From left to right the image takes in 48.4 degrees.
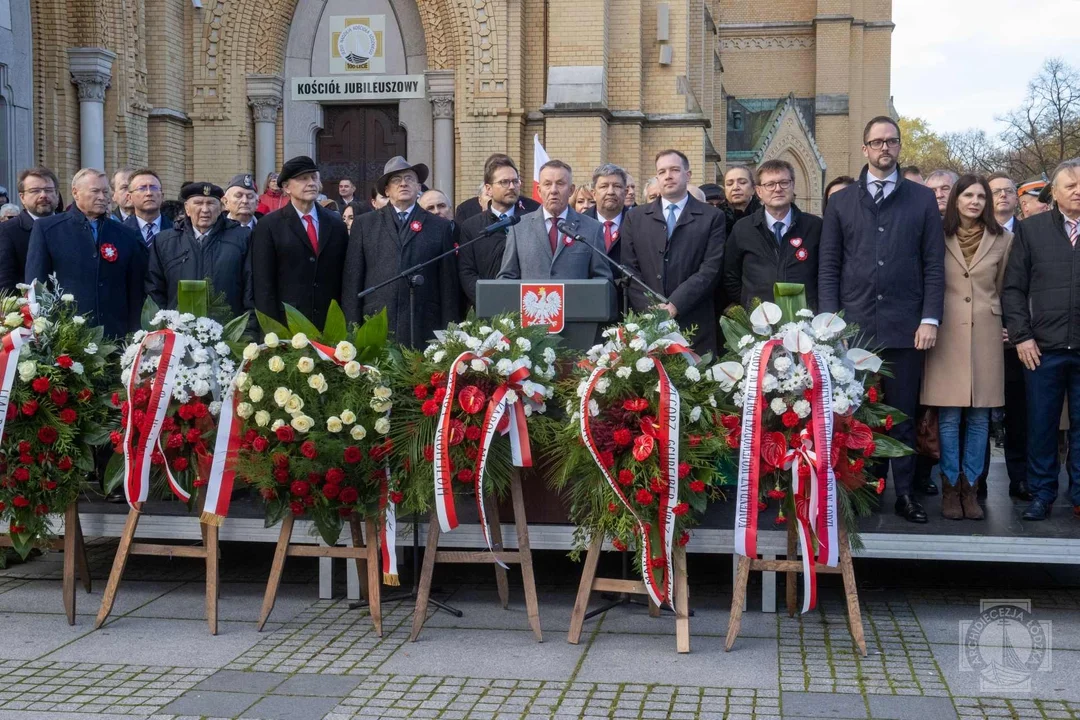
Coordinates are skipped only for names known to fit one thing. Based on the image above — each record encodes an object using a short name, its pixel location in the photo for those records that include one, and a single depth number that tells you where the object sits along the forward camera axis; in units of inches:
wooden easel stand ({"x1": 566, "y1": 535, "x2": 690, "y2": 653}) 219.8
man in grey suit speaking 293.4
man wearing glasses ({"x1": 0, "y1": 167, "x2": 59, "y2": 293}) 319.0
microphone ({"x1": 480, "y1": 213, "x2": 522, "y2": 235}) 250.6
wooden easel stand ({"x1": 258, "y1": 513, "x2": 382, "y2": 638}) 232.8
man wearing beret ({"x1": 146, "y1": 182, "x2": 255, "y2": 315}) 314.2
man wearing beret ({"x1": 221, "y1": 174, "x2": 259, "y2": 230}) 352.8
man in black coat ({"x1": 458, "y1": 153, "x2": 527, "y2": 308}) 321.1
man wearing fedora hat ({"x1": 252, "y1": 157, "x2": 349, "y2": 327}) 306.3
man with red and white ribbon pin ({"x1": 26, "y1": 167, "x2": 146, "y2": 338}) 305.1
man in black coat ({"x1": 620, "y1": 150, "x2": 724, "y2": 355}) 295.7
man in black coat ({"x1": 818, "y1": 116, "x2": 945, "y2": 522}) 260.1
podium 252.5
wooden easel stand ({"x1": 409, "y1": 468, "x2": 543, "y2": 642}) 228.4
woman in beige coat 264.1
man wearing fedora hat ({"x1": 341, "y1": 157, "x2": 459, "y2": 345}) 310.5
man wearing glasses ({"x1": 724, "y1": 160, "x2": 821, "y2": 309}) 276.7
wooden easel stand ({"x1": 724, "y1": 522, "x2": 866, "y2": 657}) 219.1
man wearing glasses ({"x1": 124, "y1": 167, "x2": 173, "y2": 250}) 336.8
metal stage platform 239.3
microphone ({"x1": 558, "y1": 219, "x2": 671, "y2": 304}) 243.4
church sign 757.3
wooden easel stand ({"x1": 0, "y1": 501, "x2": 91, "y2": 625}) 241.6
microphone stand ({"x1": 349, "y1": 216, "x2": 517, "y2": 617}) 248.4
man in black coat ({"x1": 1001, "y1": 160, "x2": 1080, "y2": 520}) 255.6
